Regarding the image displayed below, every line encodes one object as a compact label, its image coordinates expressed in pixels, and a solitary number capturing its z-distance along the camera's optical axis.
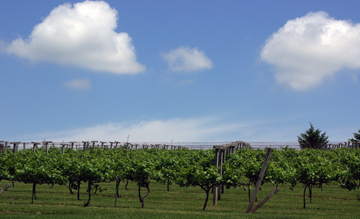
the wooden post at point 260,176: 18.97
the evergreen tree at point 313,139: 66.38
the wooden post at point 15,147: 45.05
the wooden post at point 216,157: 26.36
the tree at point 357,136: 64.25
